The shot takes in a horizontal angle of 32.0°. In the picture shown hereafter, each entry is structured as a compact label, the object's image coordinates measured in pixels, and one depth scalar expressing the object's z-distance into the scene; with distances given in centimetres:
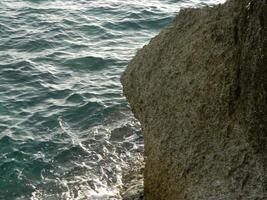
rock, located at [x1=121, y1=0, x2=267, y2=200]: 555
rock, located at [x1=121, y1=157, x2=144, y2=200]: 835
